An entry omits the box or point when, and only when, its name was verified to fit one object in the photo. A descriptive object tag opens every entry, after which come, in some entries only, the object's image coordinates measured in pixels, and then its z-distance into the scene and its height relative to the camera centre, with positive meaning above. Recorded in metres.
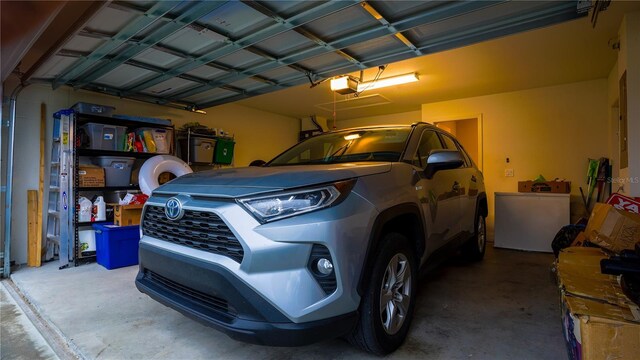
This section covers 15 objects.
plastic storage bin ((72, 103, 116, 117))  4.00 +0.89
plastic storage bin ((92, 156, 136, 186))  4.29 +0.15
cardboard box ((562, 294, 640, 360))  1.27 -0.61
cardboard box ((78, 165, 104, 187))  3.99 +0.04
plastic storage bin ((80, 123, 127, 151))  4.11 +0.57
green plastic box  5.67 +0.50
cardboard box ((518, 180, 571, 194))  5.14 -0.11
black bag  3.50 -0.61
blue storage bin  3.82 -0.79
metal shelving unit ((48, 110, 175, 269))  3.87 -0.26
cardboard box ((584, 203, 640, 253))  2.40 -0.38
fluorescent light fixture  4.86 +1.52
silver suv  1.35 -0.33
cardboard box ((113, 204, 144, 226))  3.96 -0.43
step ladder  3.88 -0.14
